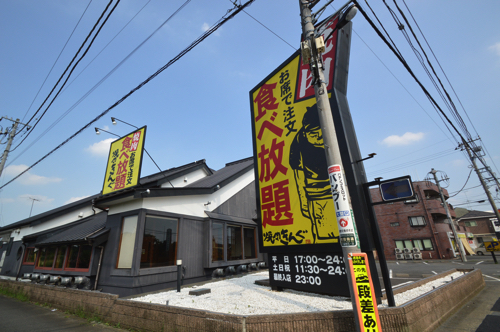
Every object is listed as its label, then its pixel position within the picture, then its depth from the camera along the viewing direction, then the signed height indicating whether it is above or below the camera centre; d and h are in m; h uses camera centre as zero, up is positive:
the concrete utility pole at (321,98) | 4.06 +2.75
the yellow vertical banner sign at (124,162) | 11.00 +4.63
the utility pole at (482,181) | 18.59 +4.45
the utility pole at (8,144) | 16.51 +8.52
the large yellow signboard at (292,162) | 6.71 +2.75
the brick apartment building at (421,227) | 27.42 +1.37
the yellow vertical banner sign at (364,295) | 3.35 -0.80
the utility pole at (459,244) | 21.69 -0.82
